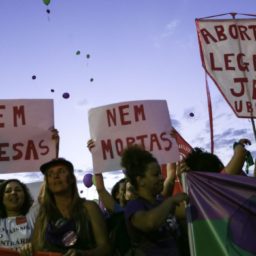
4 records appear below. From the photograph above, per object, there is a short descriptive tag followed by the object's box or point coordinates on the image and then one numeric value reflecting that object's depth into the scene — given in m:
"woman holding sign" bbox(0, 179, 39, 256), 3.72
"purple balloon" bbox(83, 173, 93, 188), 10.98
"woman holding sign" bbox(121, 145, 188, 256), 2.89
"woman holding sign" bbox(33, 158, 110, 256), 3.20
